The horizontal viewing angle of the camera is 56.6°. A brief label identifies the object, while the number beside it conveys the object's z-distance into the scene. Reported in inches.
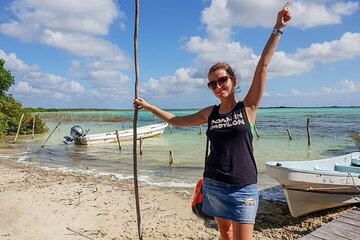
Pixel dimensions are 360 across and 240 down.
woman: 103.8
